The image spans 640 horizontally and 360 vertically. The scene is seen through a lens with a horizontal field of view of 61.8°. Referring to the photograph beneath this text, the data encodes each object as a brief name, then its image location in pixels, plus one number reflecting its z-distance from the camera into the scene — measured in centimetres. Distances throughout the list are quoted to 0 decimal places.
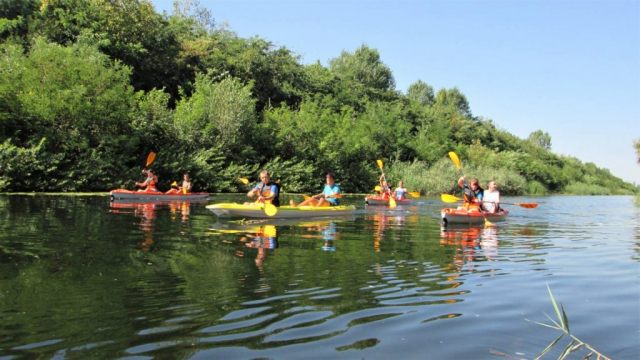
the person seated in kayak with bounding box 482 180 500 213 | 1582
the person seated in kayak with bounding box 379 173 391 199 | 2262
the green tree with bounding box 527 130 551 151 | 10962
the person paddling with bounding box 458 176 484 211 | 1523
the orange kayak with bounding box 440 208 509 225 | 1427
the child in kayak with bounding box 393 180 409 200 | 2348
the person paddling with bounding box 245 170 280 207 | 1402
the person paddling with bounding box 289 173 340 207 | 1563
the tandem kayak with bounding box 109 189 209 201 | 1999
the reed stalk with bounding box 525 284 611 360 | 282
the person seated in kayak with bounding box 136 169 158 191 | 2152
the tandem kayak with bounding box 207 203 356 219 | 1331
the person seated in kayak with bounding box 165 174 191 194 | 2178
